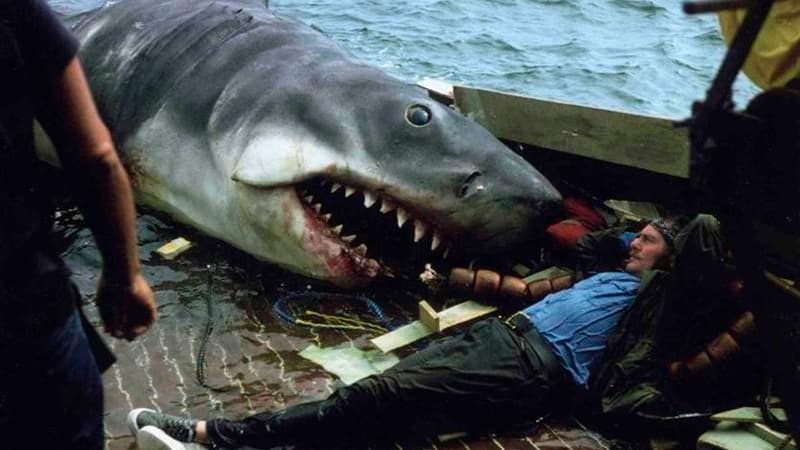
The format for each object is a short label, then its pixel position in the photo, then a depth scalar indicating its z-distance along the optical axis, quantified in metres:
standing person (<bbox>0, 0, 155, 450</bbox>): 1.90
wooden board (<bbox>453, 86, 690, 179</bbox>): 5.07
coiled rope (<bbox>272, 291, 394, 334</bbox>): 4.70
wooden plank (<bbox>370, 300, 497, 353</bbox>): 4.45
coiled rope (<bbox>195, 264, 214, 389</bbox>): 4.20
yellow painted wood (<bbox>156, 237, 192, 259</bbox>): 5.34
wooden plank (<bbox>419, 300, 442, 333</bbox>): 4.53
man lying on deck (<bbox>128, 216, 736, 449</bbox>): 3.73
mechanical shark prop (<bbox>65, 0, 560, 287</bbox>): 4.61
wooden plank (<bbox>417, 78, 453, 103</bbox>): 6.63
